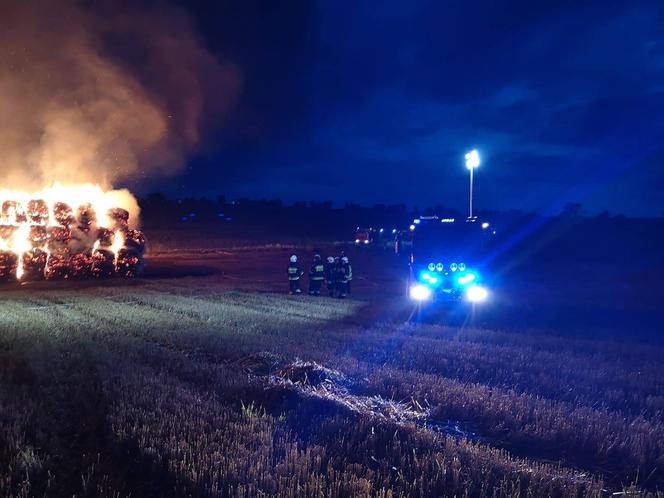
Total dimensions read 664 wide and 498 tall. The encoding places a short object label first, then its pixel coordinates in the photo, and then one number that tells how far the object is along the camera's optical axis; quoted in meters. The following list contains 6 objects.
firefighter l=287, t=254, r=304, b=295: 21.30
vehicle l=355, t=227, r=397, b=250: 52.19
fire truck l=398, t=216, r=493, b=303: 16.72
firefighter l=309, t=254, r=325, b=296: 21.38
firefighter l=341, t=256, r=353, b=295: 20.89
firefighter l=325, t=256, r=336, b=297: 21.36
